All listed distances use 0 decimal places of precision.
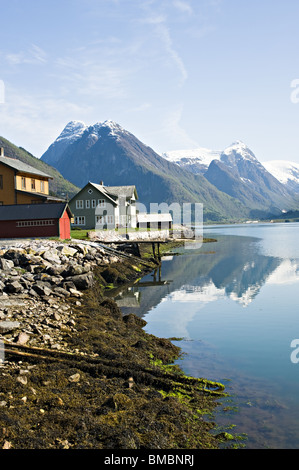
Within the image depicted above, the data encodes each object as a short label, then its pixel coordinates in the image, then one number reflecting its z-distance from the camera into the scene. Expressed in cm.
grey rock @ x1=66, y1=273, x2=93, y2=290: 2469
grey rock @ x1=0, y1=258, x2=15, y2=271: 2481
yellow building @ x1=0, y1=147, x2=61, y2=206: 4881
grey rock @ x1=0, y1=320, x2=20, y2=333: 1381
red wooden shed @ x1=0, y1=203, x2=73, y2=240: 4125
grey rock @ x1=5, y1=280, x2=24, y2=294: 1945
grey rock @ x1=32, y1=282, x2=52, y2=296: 1989
